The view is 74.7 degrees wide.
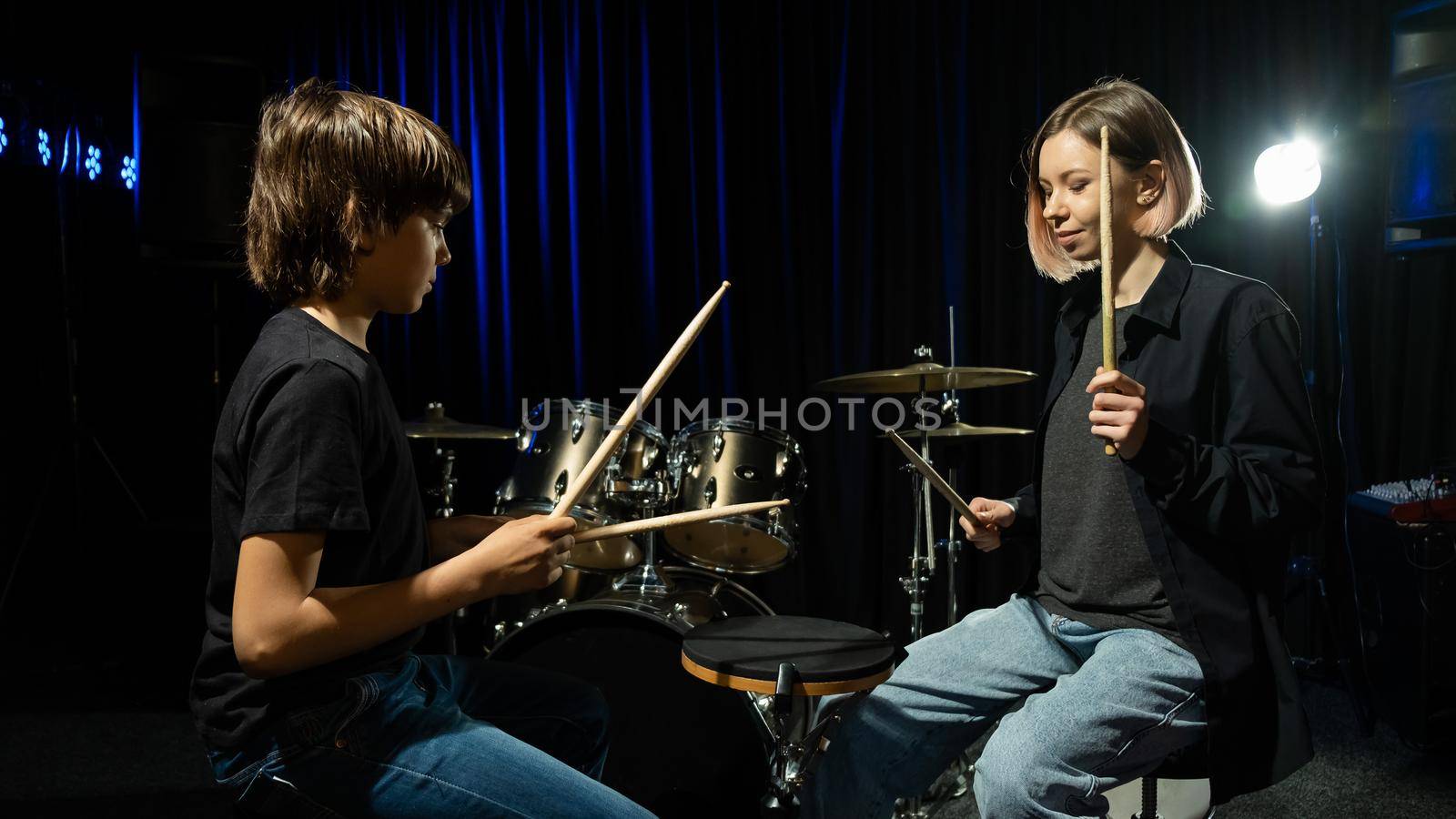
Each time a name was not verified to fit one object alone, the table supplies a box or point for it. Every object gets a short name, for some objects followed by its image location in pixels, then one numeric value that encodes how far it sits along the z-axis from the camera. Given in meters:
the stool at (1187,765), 1.29
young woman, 1.23
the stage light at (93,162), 4.20
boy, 0.97
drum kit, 1.58
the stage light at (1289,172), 2.80
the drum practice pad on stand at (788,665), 1.47
